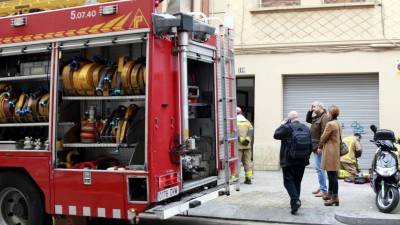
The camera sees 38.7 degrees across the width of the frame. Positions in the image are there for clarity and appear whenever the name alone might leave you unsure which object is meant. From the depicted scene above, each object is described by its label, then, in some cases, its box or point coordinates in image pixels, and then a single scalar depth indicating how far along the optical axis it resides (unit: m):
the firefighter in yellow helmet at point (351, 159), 12.77
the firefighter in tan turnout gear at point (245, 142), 11.95
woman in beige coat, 9.29
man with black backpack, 8.69
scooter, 8.92
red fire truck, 6.58
